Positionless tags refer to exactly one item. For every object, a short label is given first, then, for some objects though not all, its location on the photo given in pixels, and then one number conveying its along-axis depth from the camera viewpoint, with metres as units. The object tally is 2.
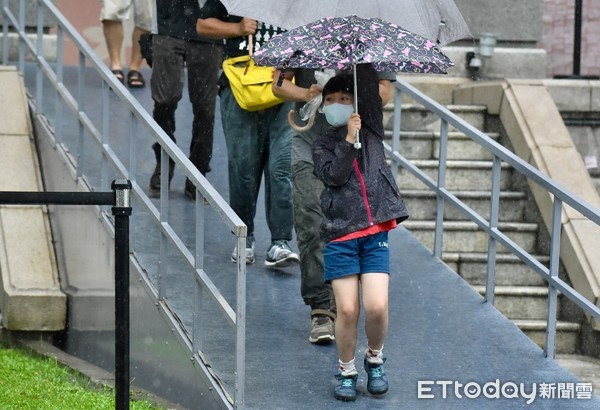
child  12.94
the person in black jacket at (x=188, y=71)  18.62
